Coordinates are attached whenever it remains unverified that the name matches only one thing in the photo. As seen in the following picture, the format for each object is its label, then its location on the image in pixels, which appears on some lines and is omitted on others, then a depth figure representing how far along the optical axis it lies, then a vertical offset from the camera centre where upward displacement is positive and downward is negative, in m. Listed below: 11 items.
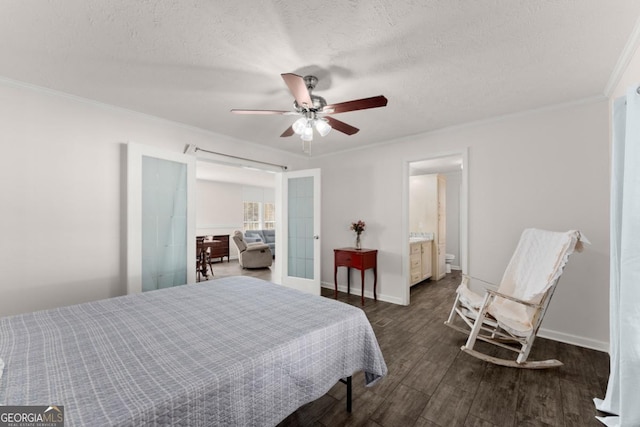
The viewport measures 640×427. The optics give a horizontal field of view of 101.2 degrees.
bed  0.93 -0.65
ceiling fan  1.83 +0.80
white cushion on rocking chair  2.48 -0.84
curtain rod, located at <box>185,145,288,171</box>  3.33 +0.81
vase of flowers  4.21 -0.25
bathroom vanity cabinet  4.58 -0.89
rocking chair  2.17 -0.74
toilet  5.96 -1.10
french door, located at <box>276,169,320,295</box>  4.18 -0.29
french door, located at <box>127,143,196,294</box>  2.75 -0.07
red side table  3.91 -0.72
